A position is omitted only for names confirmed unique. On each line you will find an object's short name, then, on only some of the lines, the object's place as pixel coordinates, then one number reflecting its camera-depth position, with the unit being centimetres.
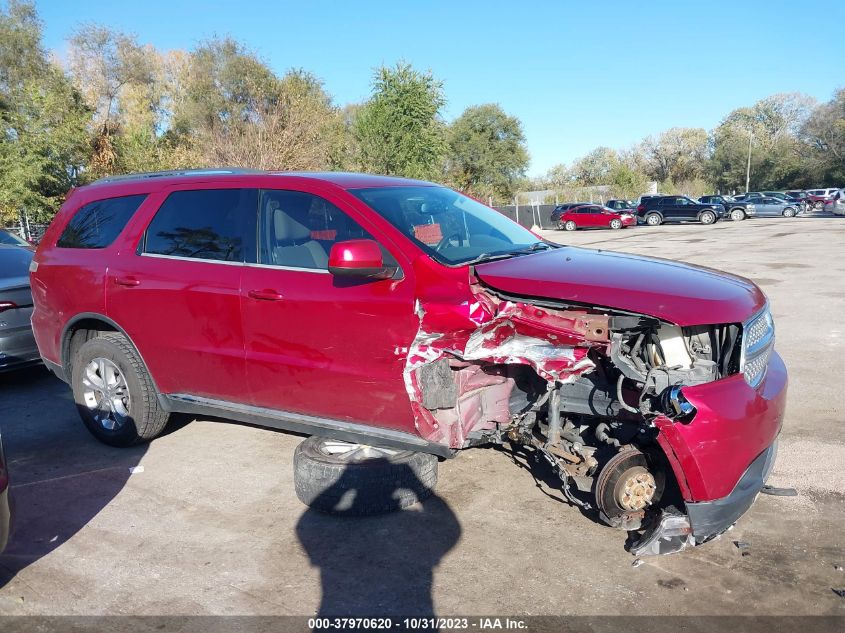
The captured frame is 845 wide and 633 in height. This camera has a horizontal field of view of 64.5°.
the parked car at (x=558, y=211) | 4094
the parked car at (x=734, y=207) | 3972
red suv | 320
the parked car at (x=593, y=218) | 3856
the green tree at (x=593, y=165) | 8425
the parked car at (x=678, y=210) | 3803
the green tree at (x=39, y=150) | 2067
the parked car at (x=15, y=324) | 637
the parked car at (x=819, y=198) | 4373
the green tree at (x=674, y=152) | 7950
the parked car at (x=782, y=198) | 4250
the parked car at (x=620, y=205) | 4093
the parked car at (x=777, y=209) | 4156
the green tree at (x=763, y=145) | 6397
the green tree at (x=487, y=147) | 5494
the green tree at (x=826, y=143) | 5838
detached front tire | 384
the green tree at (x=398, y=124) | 2355
